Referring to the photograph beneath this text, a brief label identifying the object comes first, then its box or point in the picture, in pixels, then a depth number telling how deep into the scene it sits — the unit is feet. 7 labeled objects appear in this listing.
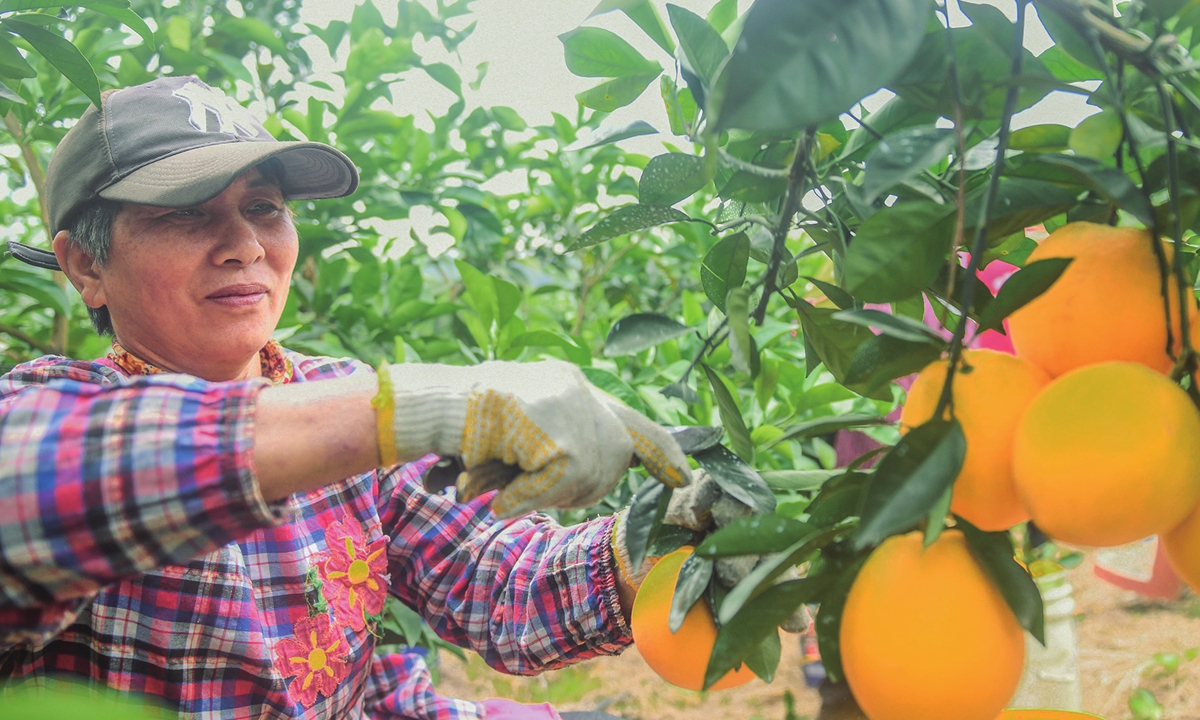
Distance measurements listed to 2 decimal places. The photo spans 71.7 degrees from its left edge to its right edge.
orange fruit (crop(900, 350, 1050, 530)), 1.53
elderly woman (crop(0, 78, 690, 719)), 1.98
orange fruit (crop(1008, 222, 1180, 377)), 1.53
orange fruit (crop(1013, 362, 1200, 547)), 1.36
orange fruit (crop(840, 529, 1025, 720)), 1.48
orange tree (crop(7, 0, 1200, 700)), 1.26
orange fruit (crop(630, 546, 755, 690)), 2.33
